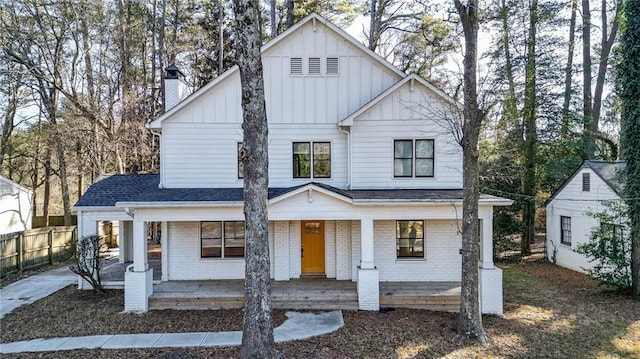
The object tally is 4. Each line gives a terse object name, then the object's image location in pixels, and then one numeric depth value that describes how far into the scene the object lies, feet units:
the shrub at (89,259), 37.73
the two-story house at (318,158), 40.22
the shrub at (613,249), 37.29
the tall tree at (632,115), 36.24
